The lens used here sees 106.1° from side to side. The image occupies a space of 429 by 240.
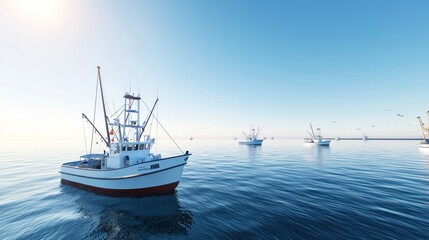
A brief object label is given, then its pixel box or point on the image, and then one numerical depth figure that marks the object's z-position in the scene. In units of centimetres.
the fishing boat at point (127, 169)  1600
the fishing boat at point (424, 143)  6155
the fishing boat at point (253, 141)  11229
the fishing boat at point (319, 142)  10256
